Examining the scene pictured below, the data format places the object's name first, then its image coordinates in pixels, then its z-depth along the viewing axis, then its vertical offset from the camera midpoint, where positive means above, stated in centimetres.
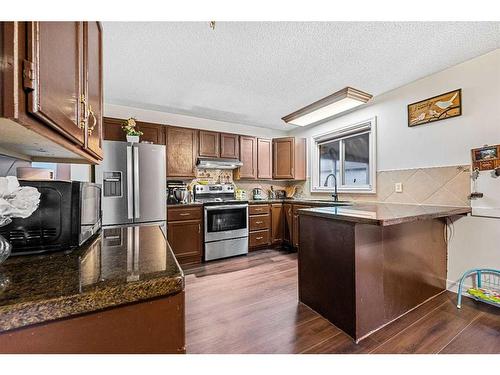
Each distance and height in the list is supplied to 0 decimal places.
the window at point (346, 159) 320 +47
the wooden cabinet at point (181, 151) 340 +59
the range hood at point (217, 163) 363 +42
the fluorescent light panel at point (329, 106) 214 +88
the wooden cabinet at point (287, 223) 393 -62
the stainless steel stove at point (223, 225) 337 -56
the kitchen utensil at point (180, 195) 360 -10
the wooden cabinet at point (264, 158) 425 +57
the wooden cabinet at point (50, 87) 50 +29
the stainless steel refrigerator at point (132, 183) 277 +8
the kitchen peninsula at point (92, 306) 46 -26
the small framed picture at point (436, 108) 229 +85
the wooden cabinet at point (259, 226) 380 -65
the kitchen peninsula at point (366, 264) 158 -61
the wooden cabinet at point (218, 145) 368 +74
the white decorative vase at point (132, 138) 297 +68
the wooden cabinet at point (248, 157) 406 +58
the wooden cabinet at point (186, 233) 315 -63
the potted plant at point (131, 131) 297 +78
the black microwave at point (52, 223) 81 -12
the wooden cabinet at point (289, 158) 428 +58
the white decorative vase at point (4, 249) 68 -18
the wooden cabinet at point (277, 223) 402 -63
